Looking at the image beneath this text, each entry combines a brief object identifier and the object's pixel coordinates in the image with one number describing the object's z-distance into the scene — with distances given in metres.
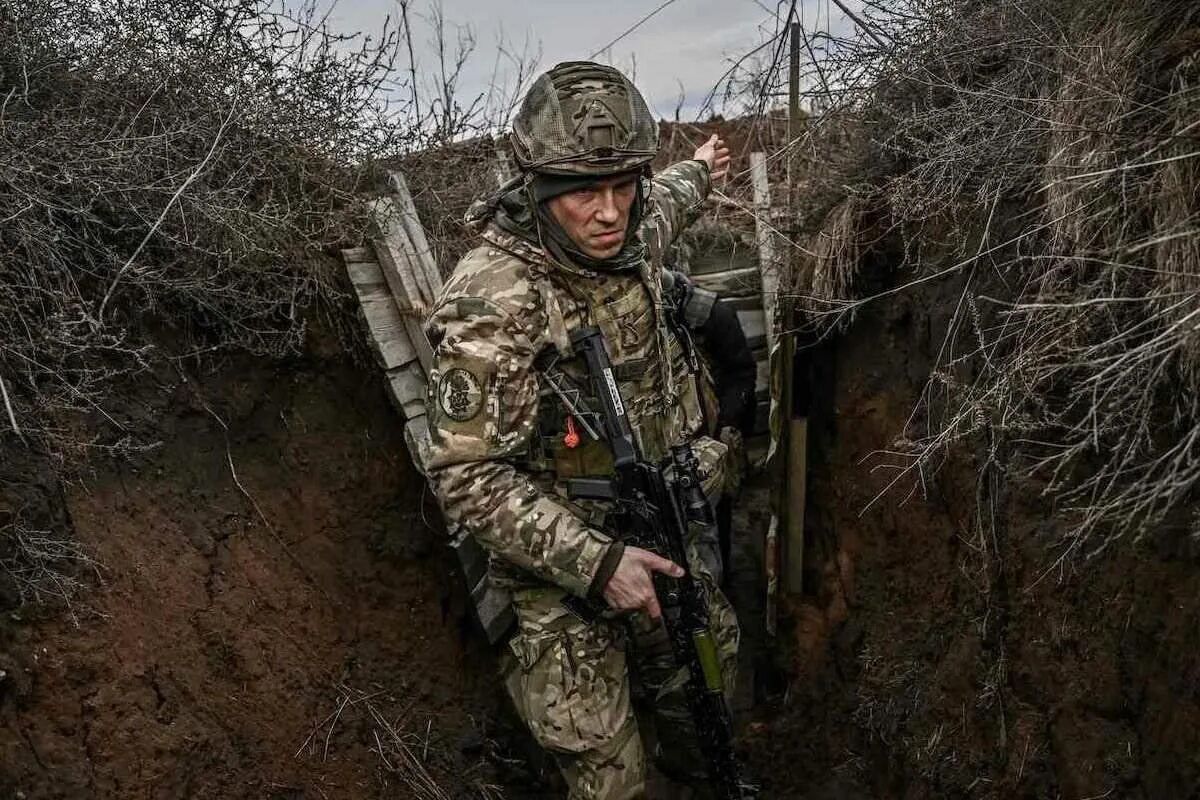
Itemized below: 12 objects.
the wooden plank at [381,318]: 3.86
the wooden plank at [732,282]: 4.55
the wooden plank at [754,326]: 4.54
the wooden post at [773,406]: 4.16
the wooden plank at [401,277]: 3.90
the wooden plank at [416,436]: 3.71
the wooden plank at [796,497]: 4.16
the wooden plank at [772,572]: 4.22
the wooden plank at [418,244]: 3.99
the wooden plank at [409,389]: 3.86
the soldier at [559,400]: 2.74
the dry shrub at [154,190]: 3.00
